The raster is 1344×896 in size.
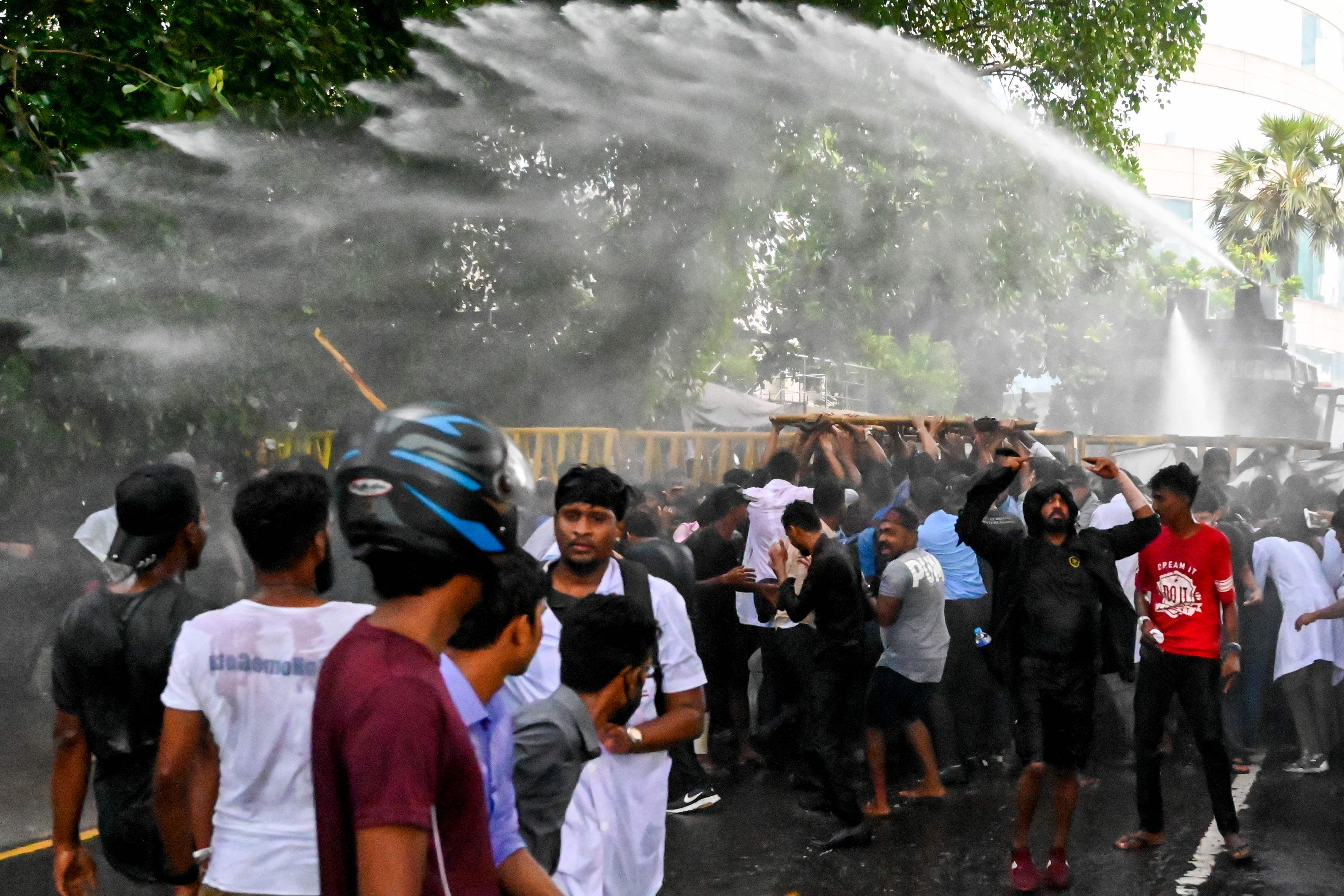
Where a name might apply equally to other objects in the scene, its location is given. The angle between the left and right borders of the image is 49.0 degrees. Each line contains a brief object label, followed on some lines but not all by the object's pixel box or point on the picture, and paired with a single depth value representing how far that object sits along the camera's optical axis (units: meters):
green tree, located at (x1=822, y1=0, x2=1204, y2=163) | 18.22
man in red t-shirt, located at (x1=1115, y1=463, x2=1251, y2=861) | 6.59
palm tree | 40.12
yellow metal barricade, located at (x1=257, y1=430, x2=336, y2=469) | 12.38
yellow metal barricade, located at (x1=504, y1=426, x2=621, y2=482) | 13.48
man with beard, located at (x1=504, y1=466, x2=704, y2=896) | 3.62
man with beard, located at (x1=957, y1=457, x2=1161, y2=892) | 6.23
